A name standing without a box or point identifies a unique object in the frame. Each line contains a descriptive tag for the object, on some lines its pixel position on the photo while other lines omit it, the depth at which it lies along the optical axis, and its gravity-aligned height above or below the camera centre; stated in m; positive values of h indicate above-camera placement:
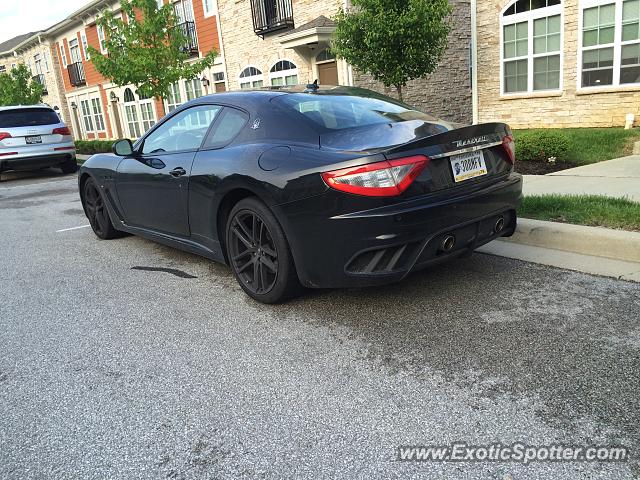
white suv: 13.34 -0.35
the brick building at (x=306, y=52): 15.48 +1.37
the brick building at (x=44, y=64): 35.38 +4.03
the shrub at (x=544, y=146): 8.13 -1.07
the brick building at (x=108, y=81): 20.77 +1.80
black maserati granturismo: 3.04 -0.56
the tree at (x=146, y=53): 15.30 +1.71
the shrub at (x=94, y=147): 22.03 -1.16
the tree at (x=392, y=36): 10.62 +1.02
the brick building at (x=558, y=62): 11.21 +0.21
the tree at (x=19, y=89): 29.28 +1.95
